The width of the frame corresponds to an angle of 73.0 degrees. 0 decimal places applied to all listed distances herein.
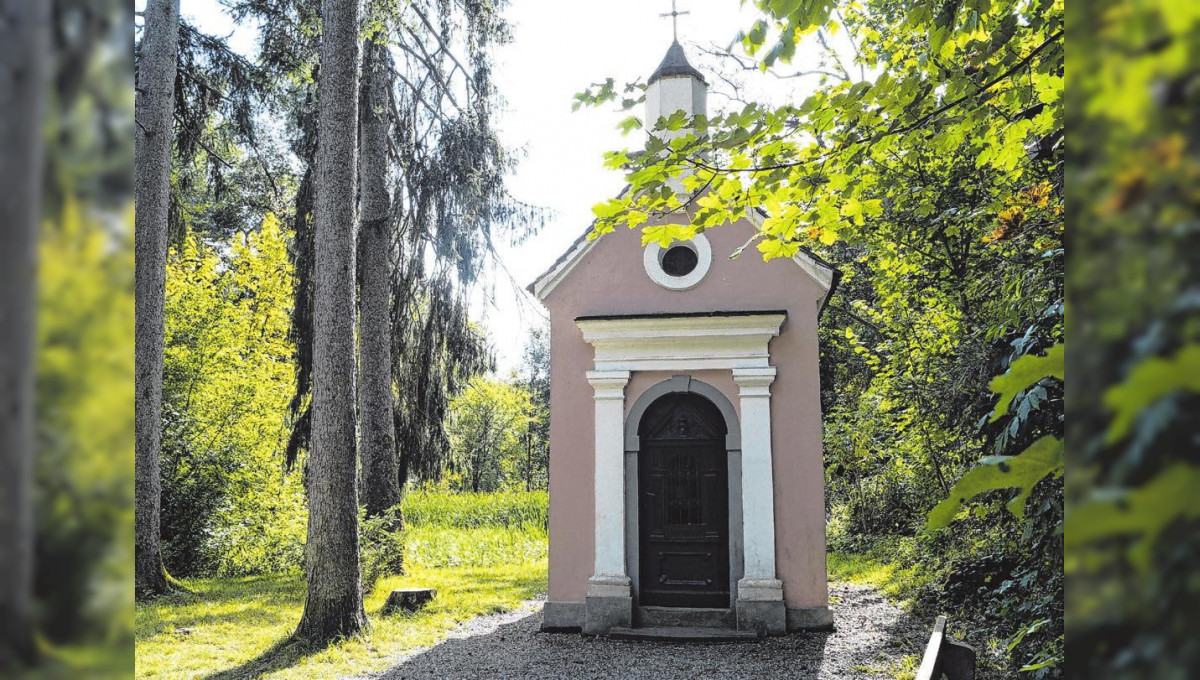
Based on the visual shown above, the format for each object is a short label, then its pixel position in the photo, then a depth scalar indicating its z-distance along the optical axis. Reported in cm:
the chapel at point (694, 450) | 832
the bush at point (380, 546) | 1071
